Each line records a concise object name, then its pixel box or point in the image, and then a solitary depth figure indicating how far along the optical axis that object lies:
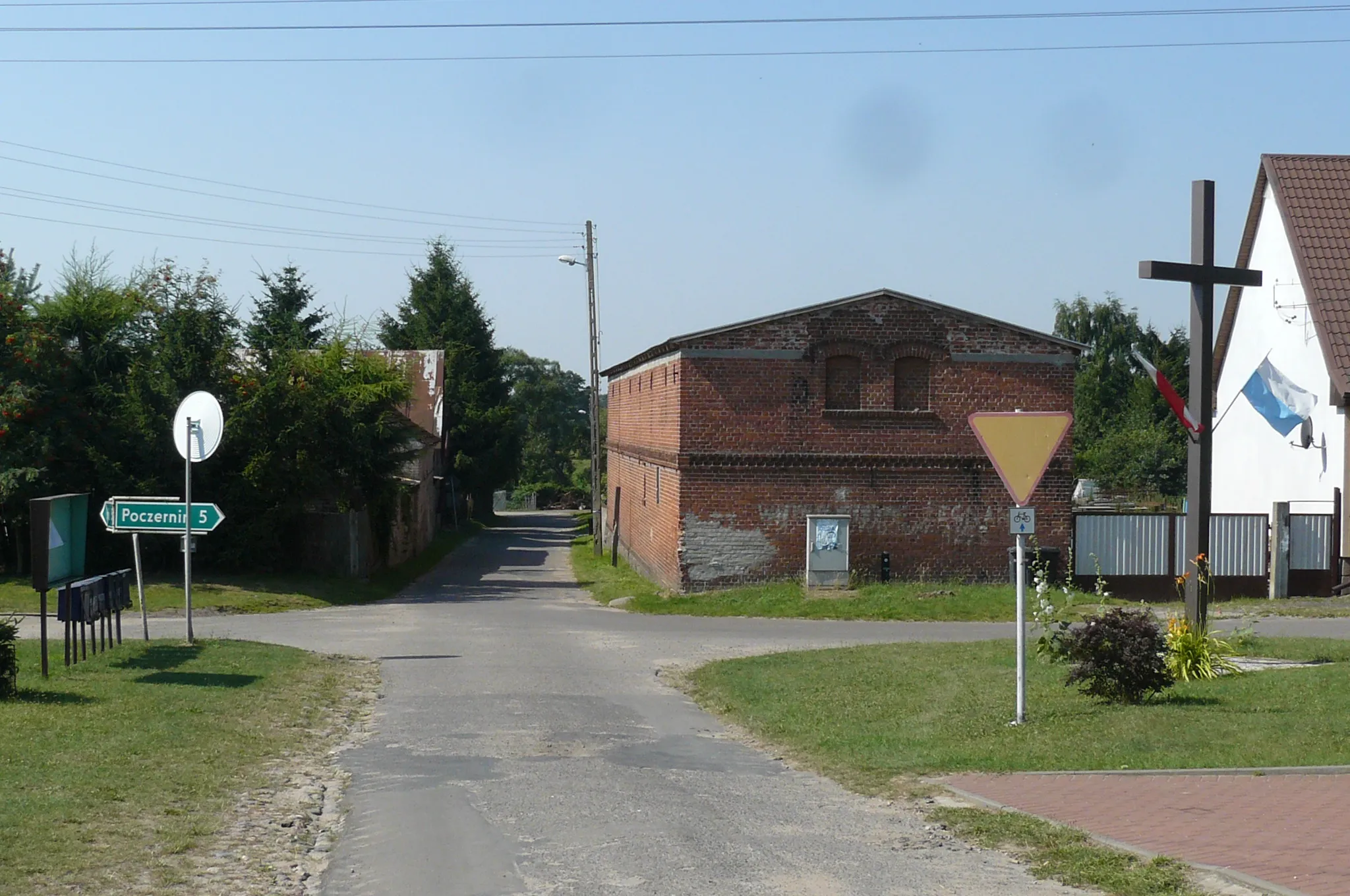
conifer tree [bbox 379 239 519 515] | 61.69
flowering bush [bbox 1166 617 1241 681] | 13.12
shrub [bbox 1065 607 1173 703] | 11.35
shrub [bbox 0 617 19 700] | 11.88
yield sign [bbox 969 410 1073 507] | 11.05
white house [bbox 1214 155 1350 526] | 27.98
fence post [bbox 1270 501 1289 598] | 25.73
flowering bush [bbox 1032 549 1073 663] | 12.09
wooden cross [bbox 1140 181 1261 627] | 13.69
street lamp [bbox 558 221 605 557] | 39.25
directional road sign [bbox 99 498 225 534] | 16.86
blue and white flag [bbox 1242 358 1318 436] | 28.97
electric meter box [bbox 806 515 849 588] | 25.09
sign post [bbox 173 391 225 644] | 17.14
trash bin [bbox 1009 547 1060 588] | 25.56
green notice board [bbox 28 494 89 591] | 13.56
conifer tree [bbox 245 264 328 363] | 59.16
